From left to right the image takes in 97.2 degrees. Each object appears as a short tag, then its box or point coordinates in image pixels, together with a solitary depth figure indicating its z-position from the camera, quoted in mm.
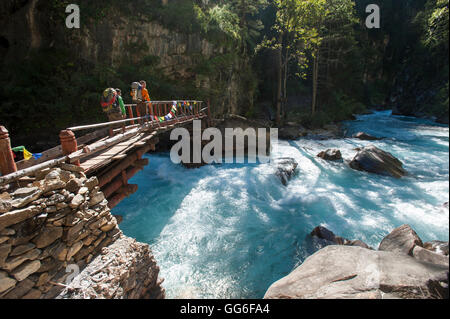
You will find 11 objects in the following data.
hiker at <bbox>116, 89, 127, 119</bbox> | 5689
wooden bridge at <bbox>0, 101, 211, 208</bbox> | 2441
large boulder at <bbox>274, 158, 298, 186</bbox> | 8357
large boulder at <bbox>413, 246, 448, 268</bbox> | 2697
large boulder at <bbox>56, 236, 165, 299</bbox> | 2495
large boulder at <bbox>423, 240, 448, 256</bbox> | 3420
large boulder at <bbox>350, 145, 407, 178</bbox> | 7838
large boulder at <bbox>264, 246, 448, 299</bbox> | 1985
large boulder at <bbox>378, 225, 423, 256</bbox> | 3396
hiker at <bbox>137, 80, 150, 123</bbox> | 6726
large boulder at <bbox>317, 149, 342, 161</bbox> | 10094
